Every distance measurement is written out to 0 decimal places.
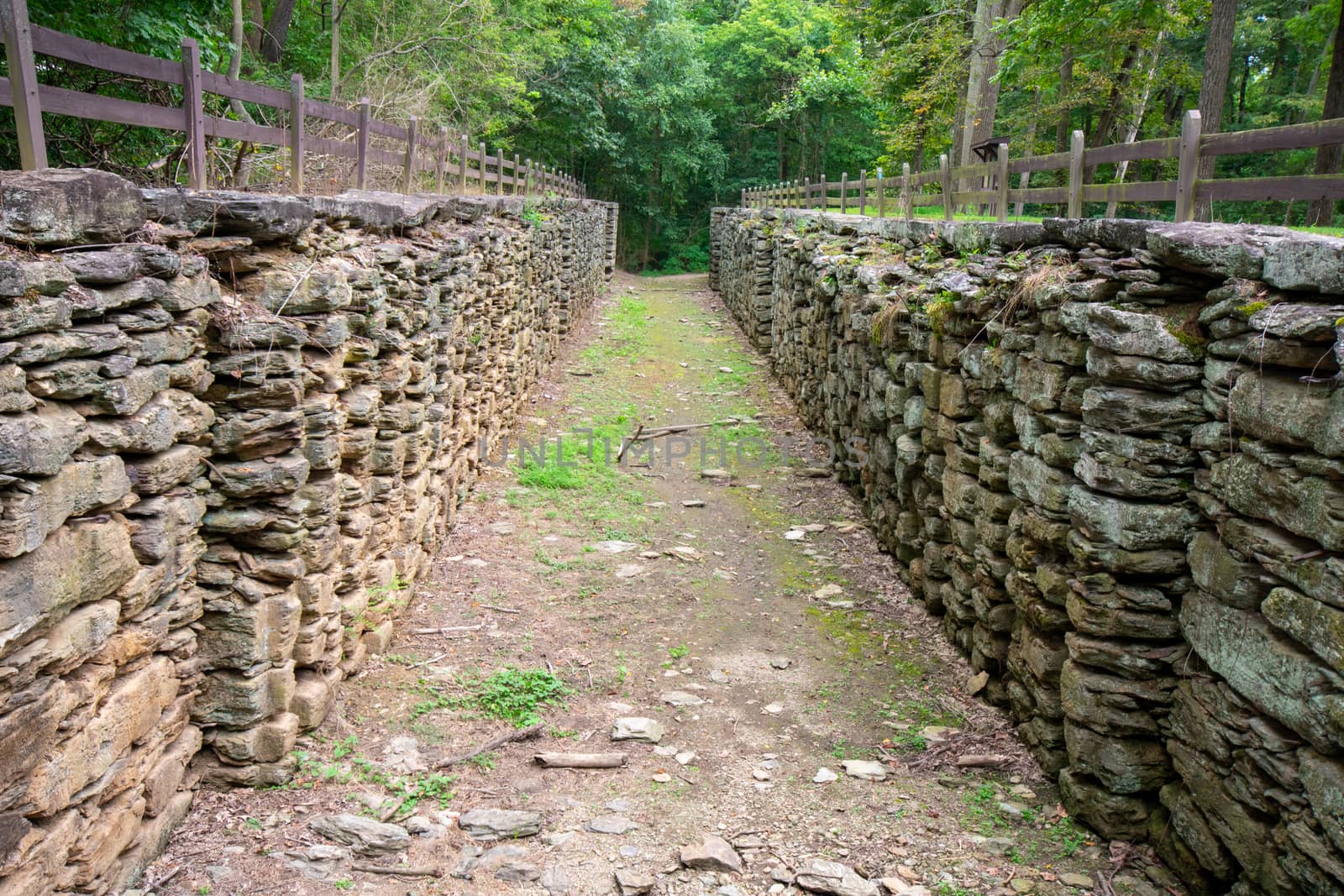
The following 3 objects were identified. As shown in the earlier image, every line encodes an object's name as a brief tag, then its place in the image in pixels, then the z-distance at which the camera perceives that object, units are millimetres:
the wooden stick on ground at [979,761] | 5492
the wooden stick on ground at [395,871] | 4297
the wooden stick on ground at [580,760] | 5359
